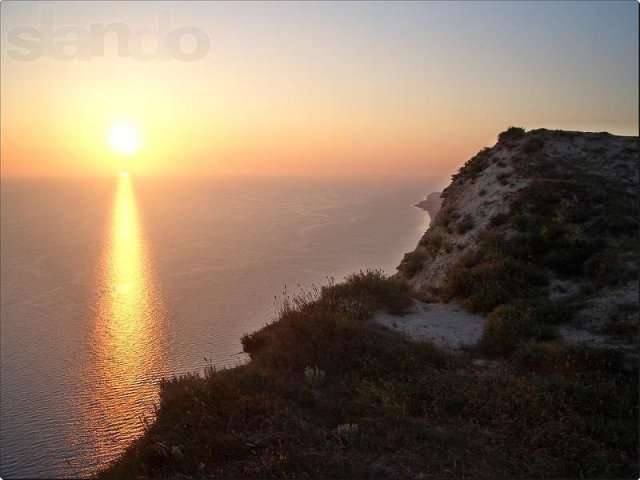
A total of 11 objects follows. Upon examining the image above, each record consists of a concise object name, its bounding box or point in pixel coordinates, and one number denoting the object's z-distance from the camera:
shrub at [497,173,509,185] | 27.16
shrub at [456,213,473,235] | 24.43
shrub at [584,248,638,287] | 15.16
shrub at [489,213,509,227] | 22.44
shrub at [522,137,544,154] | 29.56
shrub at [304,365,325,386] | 10.54
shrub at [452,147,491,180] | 32.69
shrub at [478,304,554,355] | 12.70
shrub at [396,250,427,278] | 24.03
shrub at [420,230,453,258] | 24.15
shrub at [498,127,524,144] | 32.80
